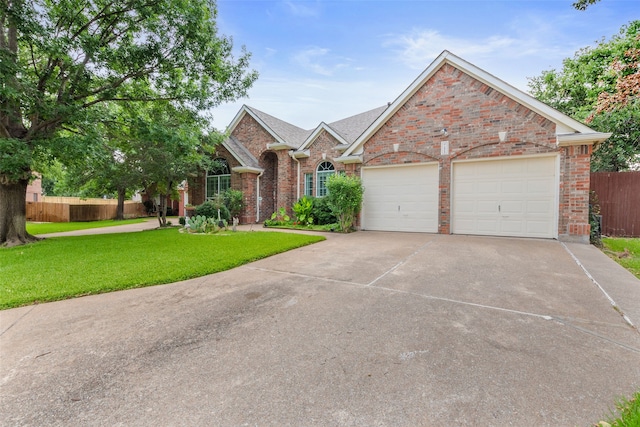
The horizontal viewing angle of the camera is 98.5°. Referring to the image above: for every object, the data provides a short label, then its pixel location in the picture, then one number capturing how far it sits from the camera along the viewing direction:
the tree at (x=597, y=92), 11.66
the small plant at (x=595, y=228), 8.27
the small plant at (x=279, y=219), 13.46
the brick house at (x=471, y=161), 8.20
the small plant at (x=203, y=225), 10.66
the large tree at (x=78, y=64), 6.97
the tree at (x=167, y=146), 8.80
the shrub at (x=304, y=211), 12.92
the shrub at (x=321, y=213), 12.82
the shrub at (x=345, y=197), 10.35
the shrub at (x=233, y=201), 14.16
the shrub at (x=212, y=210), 13.12
